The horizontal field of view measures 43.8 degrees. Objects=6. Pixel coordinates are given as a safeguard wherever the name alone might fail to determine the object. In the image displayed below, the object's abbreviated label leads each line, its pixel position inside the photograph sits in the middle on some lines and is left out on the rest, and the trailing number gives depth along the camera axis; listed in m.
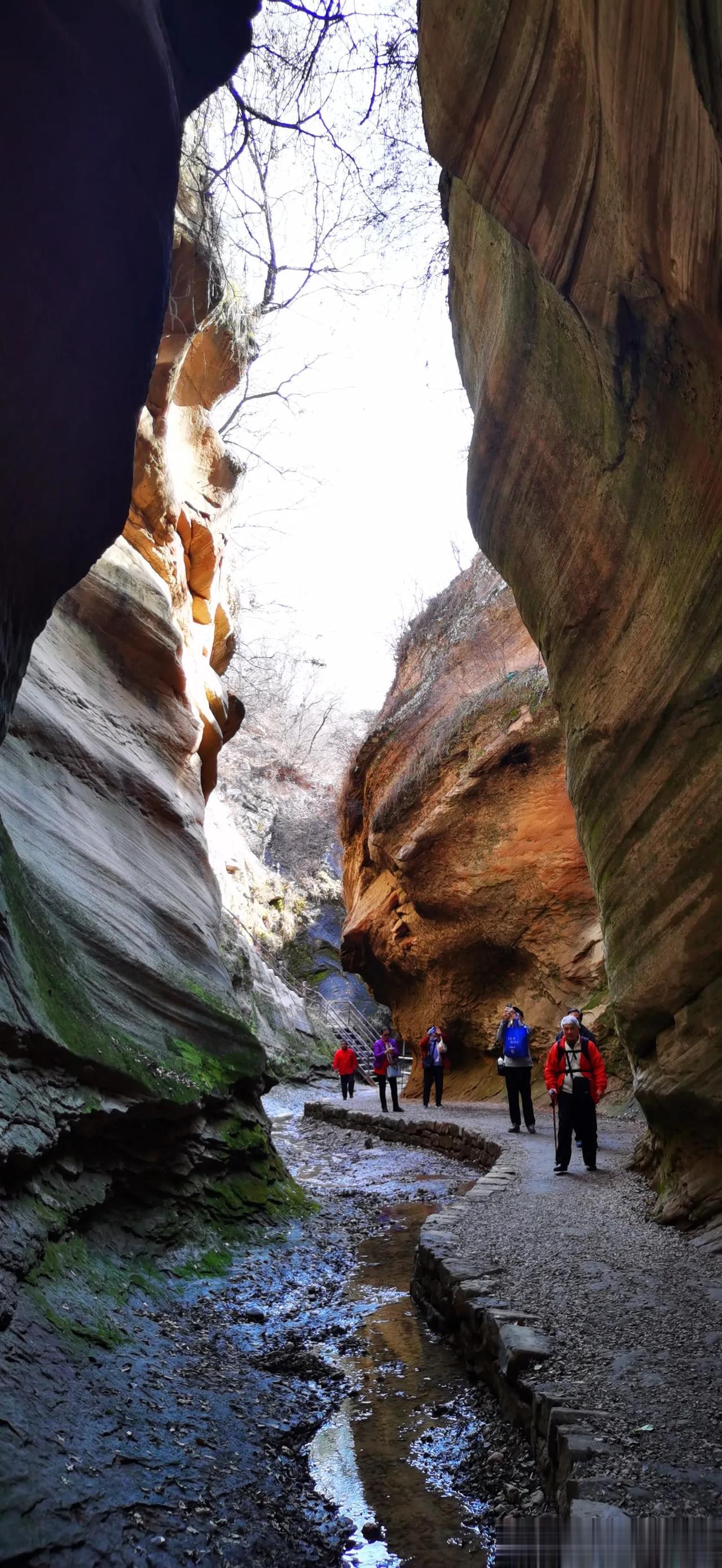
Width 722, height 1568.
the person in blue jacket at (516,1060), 11.77
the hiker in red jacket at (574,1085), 8.55
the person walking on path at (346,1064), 21.34
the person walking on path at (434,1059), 17.39
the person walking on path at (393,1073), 17.27
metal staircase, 34.06
